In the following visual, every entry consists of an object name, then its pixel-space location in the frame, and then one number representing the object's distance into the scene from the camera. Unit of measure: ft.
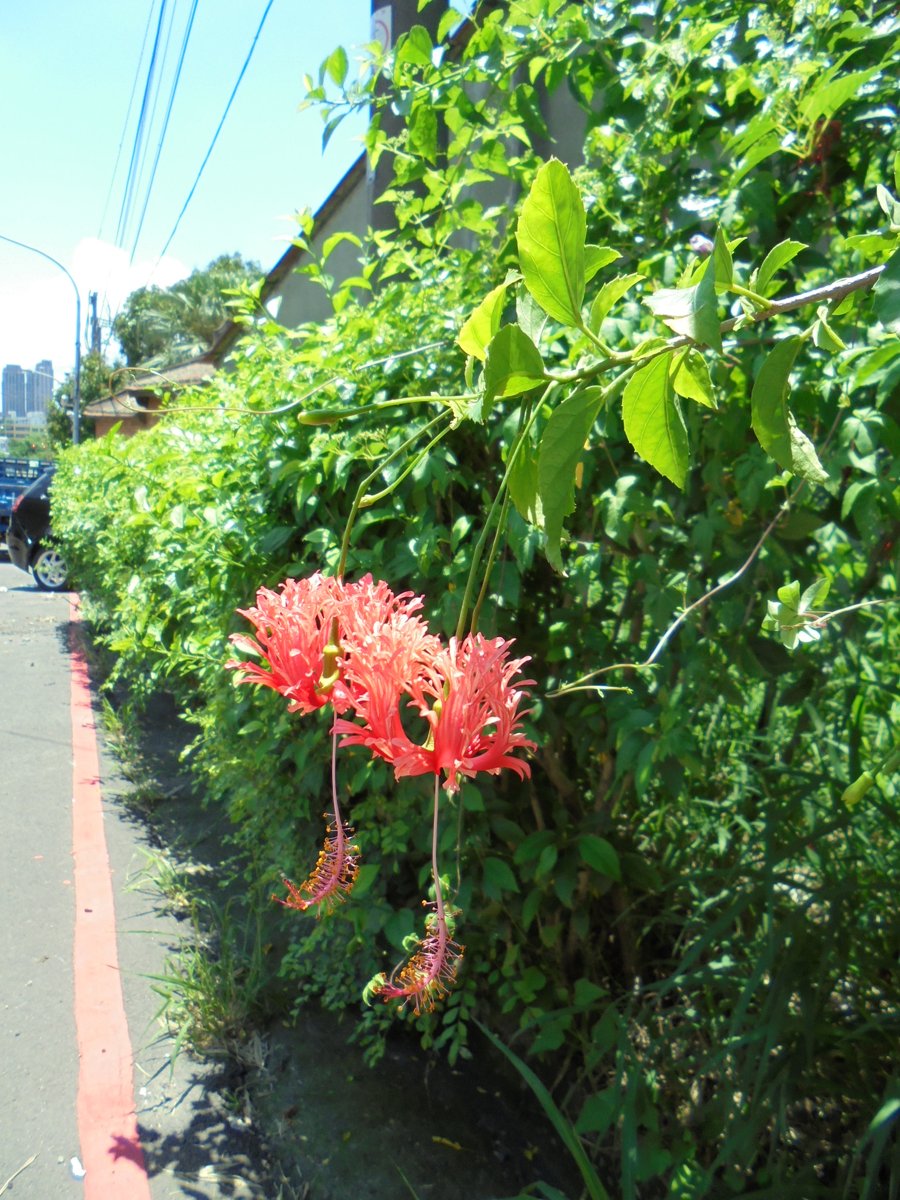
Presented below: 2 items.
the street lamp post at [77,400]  78.38
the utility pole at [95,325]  98.95
